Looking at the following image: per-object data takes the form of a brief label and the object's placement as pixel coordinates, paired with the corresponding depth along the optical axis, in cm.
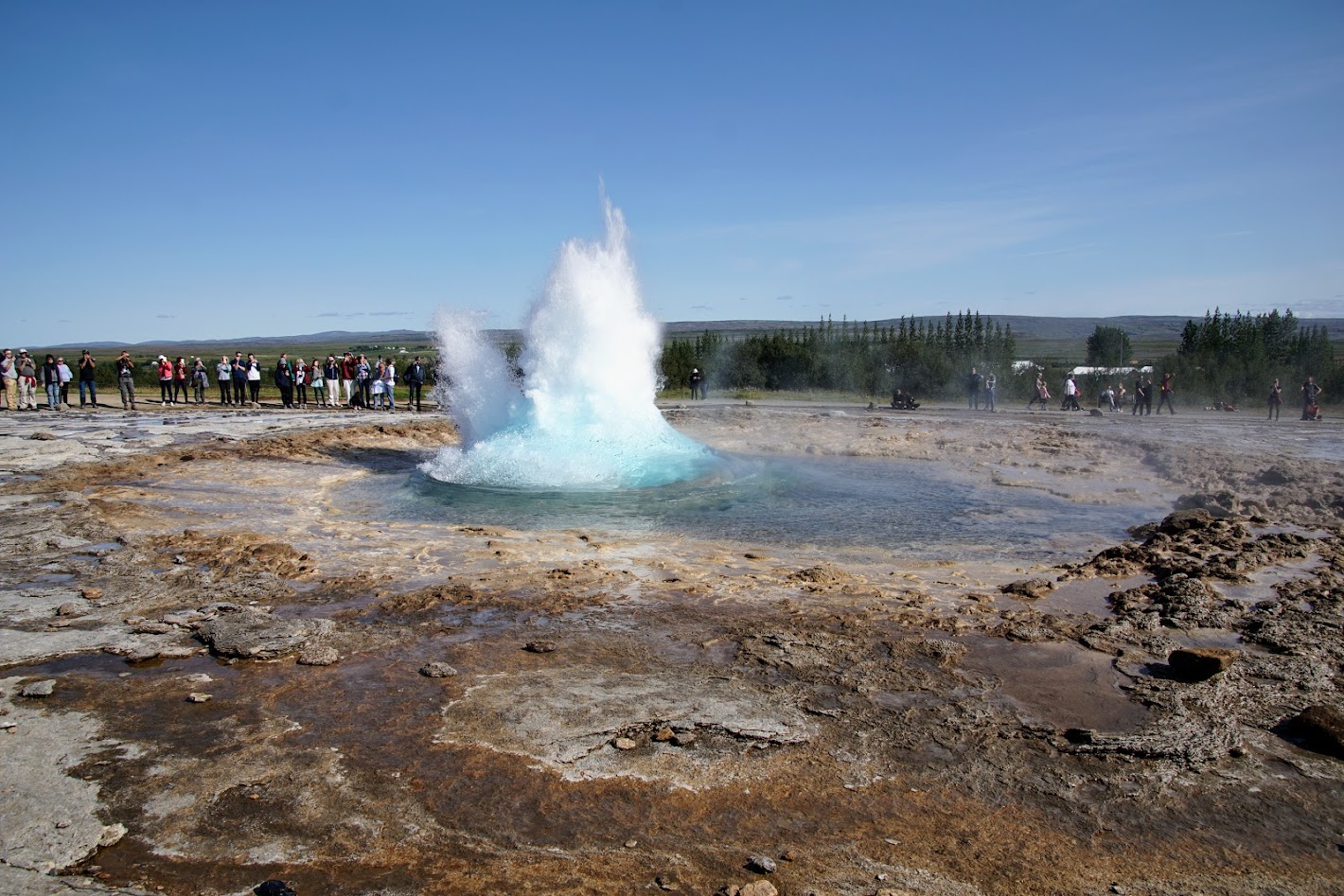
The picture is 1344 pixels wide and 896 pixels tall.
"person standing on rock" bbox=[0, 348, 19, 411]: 2216
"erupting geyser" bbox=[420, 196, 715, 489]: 1245
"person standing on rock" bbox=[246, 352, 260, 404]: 2574
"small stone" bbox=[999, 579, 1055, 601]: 702
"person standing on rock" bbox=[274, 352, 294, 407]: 2387
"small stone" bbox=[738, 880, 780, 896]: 316
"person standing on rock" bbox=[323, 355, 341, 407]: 2490
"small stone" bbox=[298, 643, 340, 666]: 537
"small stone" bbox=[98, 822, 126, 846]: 344
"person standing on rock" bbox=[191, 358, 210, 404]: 2642
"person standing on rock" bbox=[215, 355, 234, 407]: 2522
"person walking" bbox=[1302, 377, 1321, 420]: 2389
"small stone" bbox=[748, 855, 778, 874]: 333
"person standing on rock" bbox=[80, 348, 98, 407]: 2261
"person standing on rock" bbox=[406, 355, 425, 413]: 2445
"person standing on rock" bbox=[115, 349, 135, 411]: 2273
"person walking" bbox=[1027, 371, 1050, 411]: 2792
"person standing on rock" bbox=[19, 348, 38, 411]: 2238
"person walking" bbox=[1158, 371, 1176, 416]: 2638
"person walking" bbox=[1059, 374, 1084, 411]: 2731
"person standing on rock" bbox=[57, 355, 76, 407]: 2290
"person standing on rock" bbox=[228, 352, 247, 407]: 2545
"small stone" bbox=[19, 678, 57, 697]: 472
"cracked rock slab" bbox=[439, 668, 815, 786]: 420
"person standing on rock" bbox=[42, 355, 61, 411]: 2227
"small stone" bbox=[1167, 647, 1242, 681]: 521
